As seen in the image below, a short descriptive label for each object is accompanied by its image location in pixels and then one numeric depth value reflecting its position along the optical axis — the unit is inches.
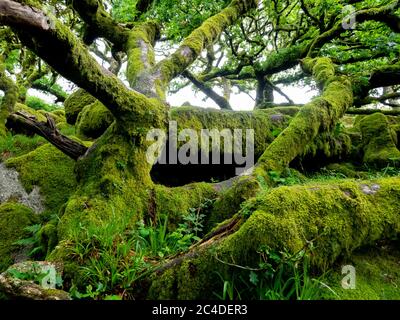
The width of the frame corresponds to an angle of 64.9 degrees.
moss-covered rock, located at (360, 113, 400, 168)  292.5
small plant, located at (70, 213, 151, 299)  112.4
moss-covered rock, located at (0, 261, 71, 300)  100.7
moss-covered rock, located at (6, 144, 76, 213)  223.9
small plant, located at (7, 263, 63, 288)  109.1
